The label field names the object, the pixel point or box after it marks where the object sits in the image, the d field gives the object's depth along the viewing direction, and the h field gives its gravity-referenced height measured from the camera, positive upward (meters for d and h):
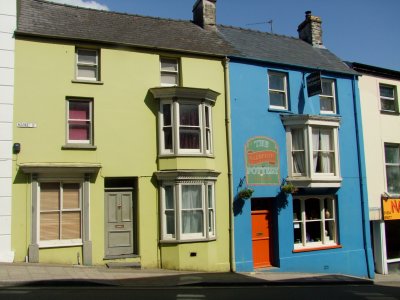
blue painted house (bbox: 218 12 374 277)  17.05 +1.86
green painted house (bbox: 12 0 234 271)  14.12 +2.26
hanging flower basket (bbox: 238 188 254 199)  16.19 +0.59
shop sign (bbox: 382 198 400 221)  19.81 -0.10
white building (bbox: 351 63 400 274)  19.75 +2.23
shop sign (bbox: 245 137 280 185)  16.98 +1.82
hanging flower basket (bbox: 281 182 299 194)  17.05 +0.74
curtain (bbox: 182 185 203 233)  15.59 +0.07
